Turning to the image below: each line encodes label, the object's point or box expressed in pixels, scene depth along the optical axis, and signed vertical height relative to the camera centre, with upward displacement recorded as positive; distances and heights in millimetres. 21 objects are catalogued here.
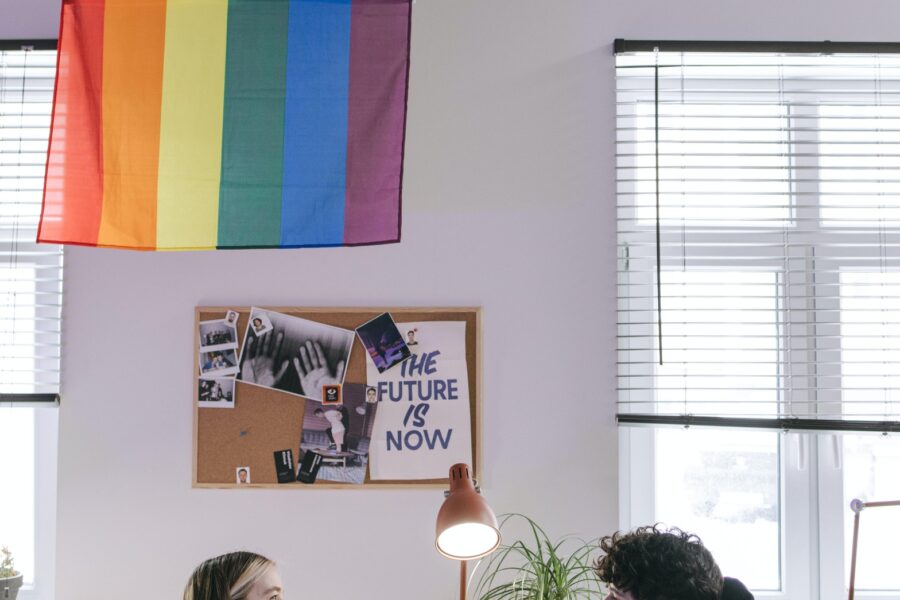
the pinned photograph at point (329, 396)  2551 -197
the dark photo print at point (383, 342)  2566 -30
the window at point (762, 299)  2619 +112
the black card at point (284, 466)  2539 -413
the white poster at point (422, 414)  2545 -253
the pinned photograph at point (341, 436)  2541 -321
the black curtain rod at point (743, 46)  2619 +917
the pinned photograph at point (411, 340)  2576 -23
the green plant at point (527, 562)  2488 -708
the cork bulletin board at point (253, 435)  2543 -318
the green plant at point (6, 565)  2467 -708
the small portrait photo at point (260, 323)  2566 +29
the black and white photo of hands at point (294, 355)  2553 -71
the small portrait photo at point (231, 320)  2566 +38
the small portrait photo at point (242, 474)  2541 -438
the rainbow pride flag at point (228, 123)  2164 +560
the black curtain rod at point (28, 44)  2611 +915
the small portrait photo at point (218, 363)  2557 -96
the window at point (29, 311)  2600 +67
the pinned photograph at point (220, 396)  2551 -198
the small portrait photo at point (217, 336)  2562 -12
